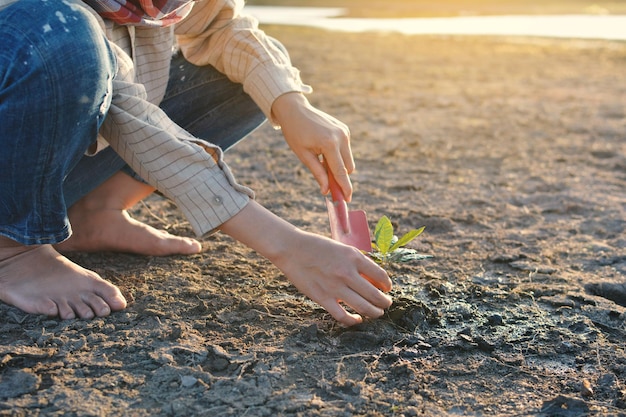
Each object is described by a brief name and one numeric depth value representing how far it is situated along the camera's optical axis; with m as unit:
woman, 1.65
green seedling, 2.05
